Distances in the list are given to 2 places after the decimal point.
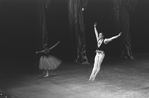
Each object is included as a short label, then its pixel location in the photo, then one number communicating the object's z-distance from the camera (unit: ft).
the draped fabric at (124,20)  63.41
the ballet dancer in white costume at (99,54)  40.19
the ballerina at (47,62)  44.55
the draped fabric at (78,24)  57.93
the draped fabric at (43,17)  55.06
